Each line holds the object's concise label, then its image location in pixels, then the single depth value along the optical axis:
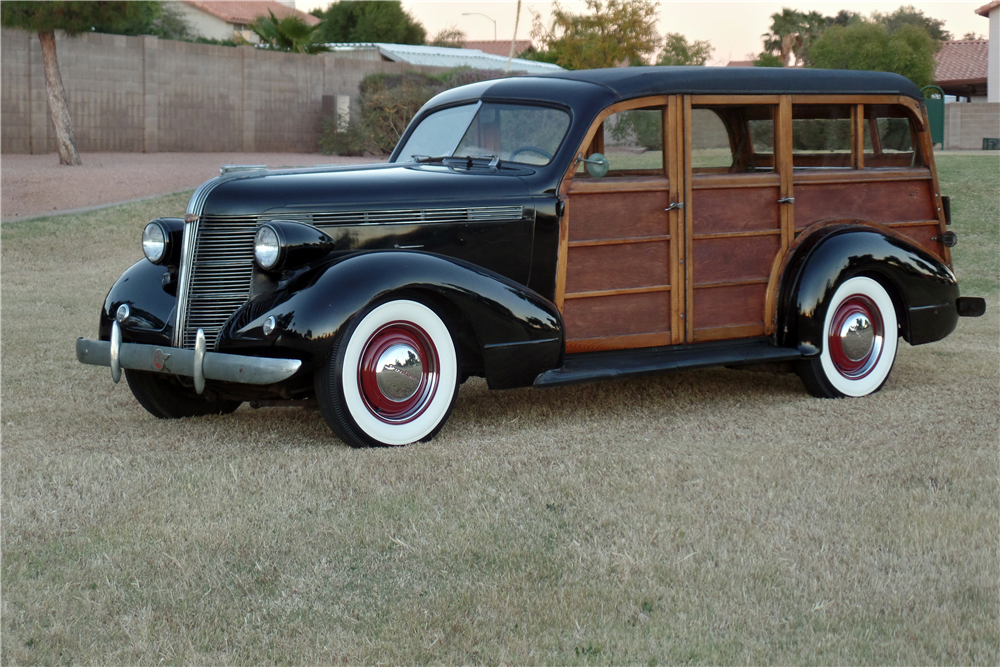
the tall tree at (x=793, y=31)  48.09
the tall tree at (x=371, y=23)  47.72
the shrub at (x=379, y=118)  23.48
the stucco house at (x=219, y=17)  53.88
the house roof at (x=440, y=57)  34.34
